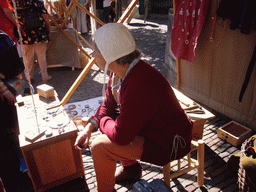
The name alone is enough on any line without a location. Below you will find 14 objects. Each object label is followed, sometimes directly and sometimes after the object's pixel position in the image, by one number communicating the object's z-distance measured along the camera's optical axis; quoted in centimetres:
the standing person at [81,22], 923
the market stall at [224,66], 296
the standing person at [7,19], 367
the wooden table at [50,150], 200
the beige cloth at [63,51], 539
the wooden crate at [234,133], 293
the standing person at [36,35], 415
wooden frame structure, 282
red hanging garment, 329
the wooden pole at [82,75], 285
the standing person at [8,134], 229
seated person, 163
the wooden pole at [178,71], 408
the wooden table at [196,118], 248
